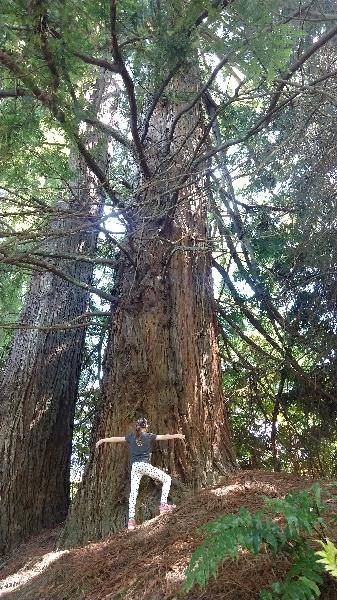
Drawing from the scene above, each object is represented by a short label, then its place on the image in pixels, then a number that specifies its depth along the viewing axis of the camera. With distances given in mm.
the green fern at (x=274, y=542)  2633
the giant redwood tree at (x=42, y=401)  6973
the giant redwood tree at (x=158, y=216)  4145
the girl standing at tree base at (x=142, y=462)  4680
